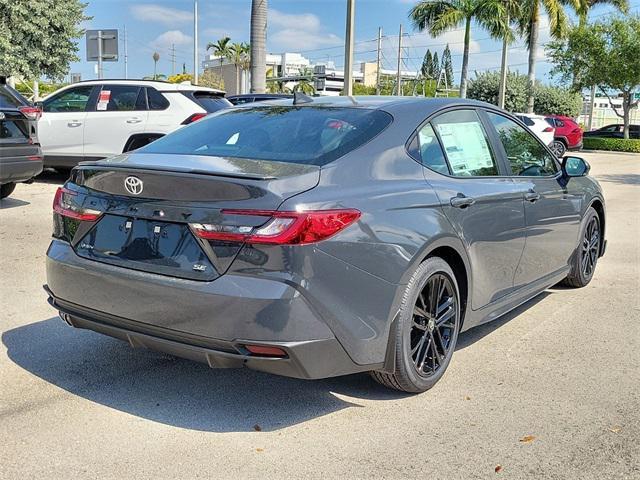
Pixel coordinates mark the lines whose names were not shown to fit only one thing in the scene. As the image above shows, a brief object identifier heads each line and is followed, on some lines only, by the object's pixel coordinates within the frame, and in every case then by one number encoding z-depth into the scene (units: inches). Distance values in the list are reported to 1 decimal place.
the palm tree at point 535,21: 1386.6
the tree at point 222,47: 3518.7
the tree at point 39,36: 1003.9
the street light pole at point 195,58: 1786.4
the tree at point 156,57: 2288.4
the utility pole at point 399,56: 2443.5
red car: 1147.3
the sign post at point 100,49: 657.6
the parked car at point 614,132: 1453.0
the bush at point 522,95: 1897.1
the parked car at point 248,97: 583.7
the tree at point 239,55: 3547.5
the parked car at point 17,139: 337.4
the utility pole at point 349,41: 680.4
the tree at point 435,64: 5118.1
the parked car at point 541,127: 857.5
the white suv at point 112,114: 451.8
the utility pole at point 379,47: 2936.5
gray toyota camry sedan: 119.9
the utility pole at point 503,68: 1392.7
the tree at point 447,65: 4747.5
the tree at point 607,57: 1275.8
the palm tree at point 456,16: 1330.0
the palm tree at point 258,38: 654.5
